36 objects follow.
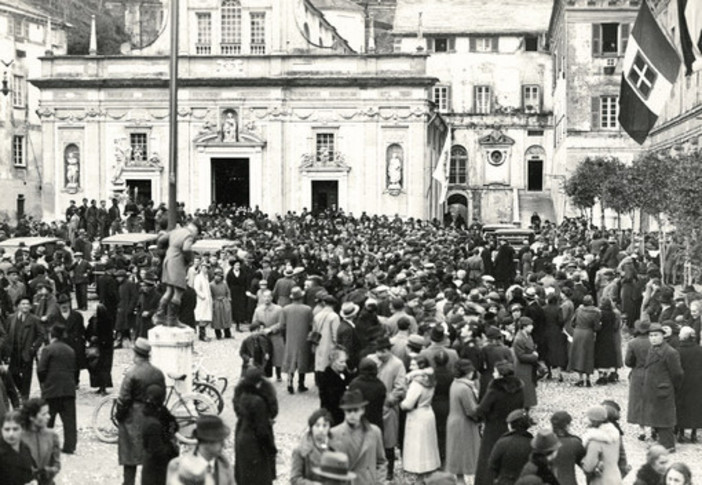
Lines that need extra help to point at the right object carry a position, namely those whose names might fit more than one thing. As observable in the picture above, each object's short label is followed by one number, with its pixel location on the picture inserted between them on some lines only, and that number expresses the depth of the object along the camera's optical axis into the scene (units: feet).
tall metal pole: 60.59
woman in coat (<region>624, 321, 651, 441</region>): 52.16
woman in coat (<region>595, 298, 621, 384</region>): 66.39
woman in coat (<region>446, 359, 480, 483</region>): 43.11
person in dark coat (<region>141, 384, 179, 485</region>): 37.45
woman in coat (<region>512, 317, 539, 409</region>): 54.24
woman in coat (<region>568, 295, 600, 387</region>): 65.46
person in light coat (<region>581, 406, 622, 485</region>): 36.19
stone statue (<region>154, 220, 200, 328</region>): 54.44
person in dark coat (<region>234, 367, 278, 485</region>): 36.09
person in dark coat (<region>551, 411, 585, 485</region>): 36.22
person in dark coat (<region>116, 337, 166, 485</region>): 40.42
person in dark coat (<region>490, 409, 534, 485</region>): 35.27
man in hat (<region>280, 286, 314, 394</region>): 61.67
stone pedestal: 53.78
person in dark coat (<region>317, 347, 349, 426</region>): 48.14
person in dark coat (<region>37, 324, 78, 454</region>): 47.93
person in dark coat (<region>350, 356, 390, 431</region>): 42.09
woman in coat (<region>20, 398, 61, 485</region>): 34.88
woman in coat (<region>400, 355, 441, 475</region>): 42.57
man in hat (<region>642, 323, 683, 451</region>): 51.08
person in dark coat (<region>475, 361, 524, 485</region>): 41.14
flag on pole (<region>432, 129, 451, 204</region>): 146.72
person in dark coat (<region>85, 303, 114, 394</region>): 60.34
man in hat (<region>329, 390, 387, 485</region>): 33.45
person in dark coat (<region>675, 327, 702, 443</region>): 52.34
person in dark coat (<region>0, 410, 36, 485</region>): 31.53
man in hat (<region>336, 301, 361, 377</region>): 53.01
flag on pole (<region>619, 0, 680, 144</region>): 79.66
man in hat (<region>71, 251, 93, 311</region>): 93.56
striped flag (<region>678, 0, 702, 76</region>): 75.77
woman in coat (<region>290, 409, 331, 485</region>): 30.55
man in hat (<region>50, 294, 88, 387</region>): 56.80
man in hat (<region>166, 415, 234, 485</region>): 28.71
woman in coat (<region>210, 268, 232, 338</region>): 82.89
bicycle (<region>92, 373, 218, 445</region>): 50.03
